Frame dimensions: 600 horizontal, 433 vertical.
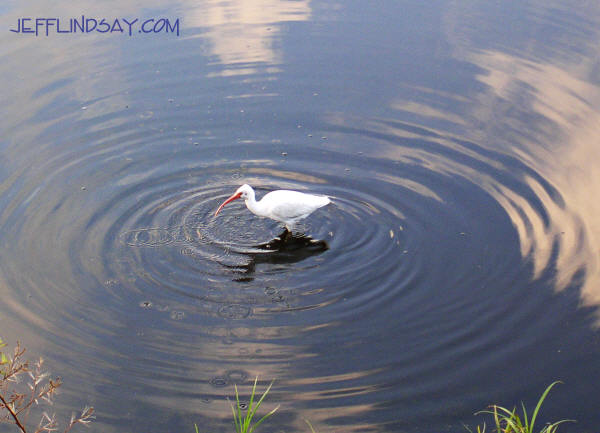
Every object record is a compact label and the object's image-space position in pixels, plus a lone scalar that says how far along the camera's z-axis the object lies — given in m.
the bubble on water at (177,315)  6.47
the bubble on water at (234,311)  6.49
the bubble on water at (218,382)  5.75
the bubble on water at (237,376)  5.78
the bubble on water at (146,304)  6.62
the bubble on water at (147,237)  7.46
